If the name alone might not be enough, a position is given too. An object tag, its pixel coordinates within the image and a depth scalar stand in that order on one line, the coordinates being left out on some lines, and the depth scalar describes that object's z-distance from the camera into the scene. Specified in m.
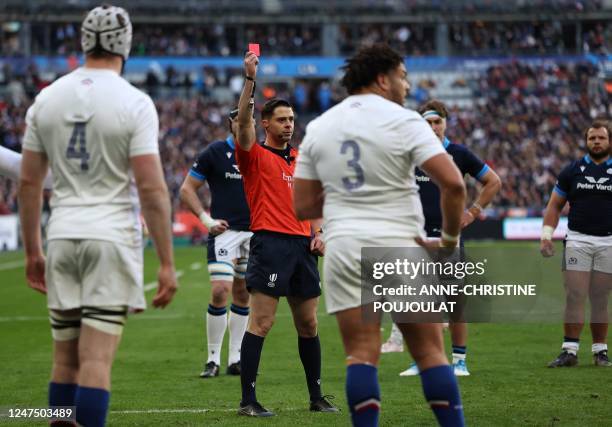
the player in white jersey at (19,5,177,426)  11.12
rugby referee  16.62
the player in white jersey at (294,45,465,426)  11.43
